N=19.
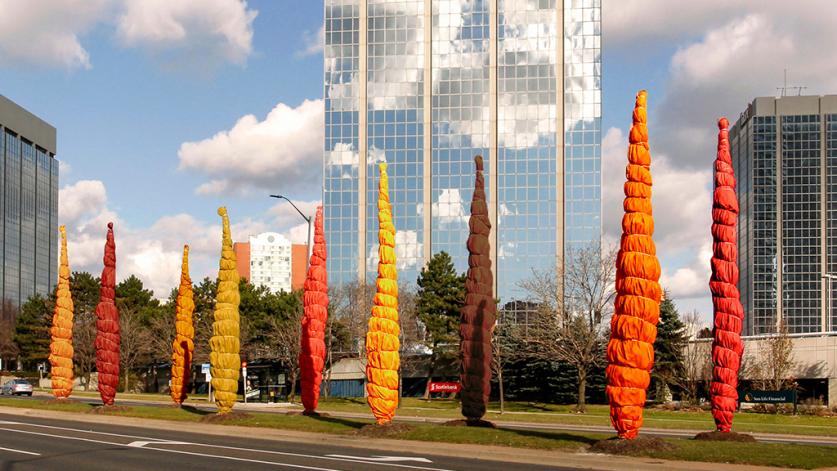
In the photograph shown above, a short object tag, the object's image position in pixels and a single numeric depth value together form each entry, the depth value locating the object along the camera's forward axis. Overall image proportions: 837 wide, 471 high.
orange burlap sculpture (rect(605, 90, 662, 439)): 24.36
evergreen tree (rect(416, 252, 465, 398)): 68.88
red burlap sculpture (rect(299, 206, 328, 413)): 39.03
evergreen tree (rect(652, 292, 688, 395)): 57.97
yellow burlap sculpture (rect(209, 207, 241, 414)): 36.94
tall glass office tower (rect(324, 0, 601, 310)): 108.81
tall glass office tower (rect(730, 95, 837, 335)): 192.88
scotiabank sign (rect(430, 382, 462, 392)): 52.22
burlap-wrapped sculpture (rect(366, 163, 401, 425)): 30.41
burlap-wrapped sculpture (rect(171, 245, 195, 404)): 46.78
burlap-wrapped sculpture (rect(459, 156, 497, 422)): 31.75
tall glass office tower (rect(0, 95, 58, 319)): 188.62
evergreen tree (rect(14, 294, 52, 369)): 96.22
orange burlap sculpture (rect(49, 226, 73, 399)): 47.44
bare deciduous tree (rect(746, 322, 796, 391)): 54.94
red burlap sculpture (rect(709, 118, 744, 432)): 27.92
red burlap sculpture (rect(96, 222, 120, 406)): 43.44
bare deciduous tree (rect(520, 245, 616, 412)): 53.28
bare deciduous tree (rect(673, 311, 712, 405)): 58.09
